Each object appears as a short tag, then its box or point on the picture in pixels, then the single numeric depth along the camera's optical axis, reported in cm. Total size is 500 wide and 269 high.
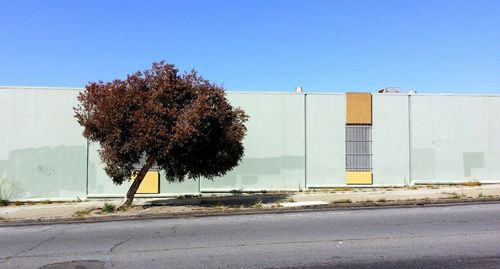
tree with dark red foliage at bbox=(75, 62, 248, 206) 1348
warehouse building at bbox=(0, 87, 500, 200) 1945
